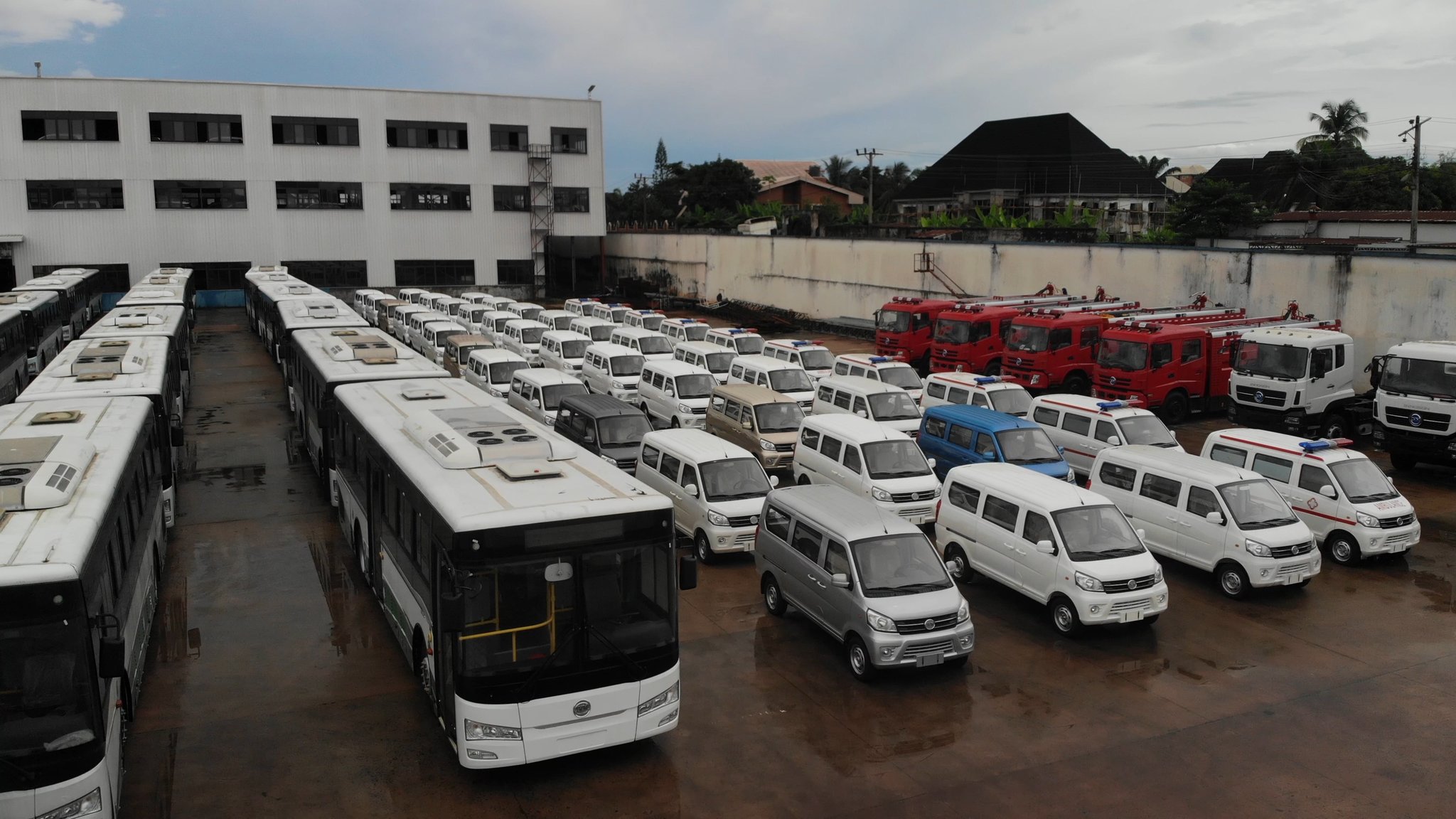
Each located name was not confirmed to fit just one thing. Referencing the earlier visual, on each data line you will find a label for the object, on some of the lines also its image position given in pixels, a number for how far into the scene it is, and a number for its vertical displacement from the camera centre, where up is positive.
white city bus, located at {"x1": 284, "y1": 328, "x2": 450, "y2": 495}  16.95 -1.53
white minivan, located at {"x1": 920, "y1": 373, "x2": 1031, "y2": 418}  21.22 -2.51
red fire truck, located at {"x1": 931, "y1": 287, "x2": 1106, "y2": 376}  30.09 -1.86
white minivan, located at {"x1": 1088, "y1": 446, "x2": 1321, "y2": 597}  13.34 -3.41
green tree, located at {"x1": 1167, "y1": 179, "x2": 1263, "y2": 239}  49.06 +3.12
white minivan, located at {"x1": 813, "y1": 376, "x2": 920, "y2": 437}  20.75 -2.65
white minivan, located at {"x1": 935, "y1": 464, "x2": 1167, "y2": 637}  12.00 -3.44
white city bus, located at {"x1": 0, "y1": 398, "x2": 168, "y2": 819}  6.71 -2.49
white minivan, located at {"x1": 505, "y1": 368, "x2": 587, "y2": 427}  22.06 -2.48
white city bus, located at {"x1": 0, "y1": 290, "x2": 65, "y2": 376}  26.56 -1.08
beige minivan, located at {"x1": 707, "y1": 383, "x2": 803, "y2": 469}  19.25 -2.85
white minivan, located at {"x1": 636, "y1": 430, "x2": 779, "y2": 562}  14.80 -3.18
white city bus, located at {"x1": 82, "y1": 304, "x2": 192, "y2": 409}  22.67 -1.00
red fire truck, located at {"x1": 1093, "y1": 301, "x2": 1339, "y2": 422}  25.05 -2.21
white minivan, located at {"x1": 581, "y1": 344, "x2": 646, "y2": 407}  25.53 -2.40
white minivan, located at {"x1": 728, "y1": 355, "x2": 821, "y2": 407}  24.02 -2.41
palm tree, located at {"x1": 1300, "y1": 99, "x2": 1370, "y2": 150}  69.12 +10.25
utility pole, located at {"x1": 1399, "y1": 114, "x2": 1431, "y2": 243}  38.94 +4.81
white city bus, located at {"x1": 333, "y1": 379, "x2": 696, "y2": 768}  8.15 -2.73
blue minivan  17.23 -2.91
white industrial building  49.00 +5.36
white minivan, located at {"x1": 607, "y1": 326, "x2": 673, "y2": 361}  29.95 -1.88
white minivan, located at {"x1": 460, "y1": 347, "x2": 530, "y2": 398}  25.47 -2.29
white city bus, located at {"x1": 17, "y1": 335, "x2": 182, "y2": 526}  14.95 -1.46
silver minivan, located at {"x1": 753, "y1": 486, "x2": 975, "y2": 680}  10.78 -3.48
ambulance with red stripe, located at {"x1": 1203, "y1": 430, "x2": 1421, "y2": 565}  14.73 -3.34
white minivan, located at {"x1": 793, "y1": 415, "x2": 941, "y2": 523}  16.03 -3.10
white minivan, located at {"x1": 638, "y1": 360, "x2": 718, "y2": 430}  22.62 -2.66
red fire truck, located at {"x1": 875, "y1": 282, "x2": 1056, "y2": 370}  33.03 -1.68
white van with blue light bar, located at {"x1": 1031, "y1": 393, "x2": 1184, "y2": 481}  18.52 -2.86
